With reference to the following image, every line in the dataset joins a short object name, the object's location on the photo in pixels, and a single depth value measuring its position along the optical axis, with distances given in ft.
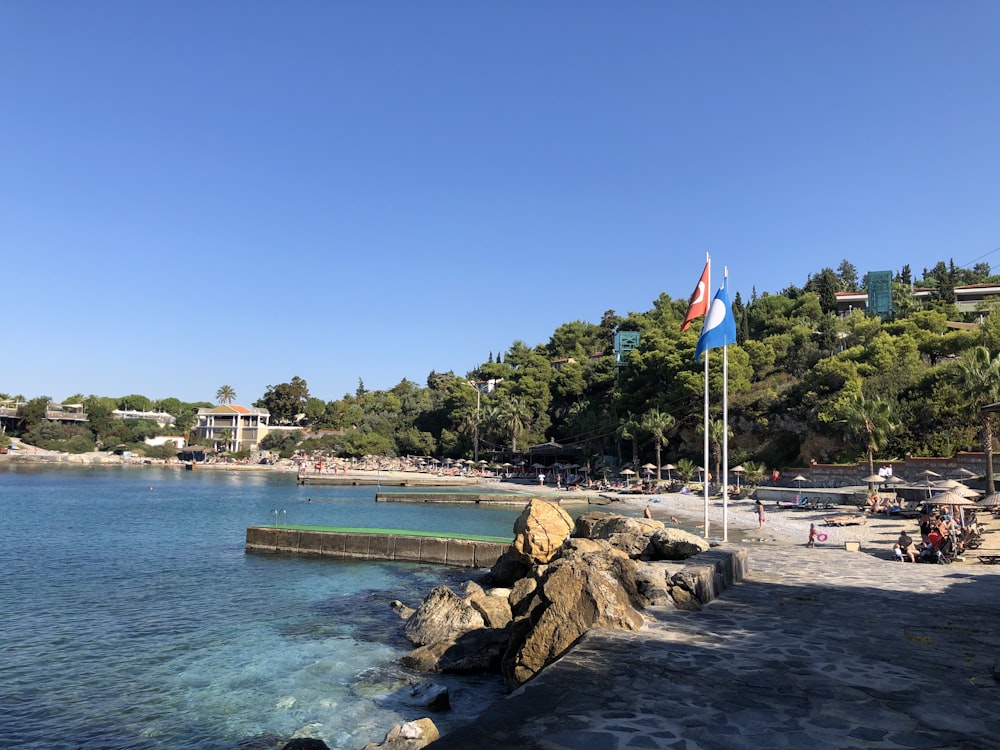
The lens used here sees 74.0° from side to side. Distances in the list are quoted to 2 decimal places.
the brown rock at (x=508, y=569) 55.31
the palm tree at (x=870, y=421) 114.93
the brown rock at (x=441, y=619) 42.19
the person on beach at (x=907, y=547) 51.80
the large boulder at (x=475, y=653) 36.06
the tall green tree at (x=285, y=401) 412.98
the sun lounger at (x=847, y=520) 84.23
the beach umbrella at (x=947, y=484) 74.13
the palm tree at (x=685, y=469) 183.42
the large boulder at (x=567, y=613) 26.30
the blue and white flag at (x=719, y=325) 56.65
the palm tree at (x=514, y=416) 265.32
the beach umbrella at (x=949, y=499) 61.62
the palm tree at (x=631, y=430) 197.67
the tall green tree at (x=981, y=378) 88.02
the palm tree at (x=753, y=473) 153.58
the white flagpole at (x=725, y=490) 54.73
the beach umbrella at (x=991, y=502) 63.67
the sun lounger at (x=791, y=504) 115.14
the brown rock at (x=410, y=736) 23.98
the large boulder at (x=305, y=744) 21.42
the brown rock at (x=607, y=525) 46.47
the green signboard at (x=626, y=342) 269.23
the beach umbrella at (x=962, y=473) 94.69
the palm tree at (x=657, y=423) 184.55
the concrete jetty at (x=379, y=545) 76.54
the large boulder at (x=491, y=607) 42.86
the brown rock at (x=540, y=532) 51.57
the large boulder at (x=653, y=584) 31.48
